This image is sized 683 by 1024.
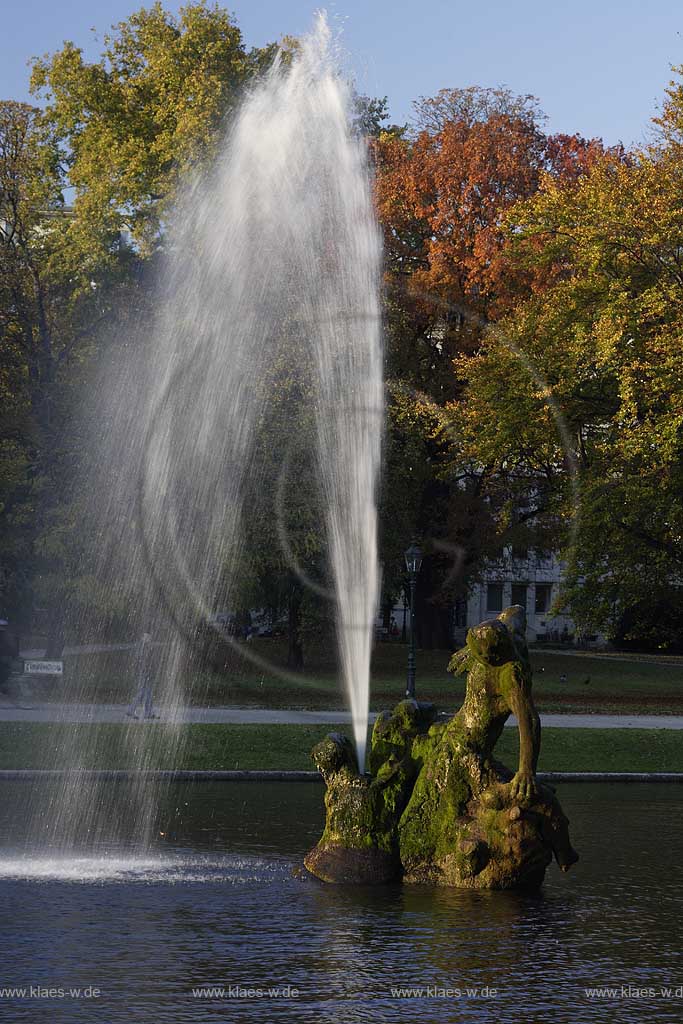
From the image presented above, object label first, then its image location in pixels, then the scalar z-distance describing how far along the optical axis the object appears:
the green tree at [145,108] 44.25
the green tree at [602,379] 36.41
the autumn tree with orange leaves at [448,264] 44.56
